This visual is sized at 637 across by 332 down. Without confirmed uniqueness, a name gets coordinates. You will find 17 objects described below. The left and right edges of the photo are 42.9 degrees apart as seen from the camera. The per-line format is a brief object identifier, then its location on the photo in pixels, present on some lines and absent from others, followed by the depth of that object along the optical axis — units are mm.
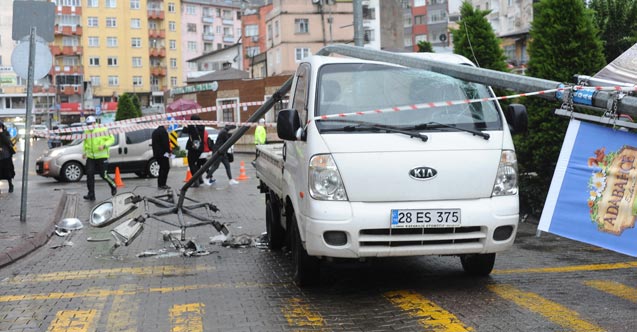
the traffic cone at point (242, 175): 24011
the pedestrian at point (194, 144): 21062
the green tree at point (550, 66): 12523
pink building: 119750
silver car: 25594
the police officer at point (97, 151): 17438
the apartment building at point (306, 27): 71062
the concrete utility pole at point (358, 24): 18625
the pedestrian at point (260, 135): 26875
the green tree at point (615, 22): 15963
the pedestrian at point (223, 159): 21719
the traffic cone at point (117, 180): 22523
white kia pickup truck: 6770
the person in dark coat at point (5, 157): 20828
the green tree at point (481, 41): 16625
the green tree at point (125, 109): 63947
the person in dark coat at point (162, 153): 20078
